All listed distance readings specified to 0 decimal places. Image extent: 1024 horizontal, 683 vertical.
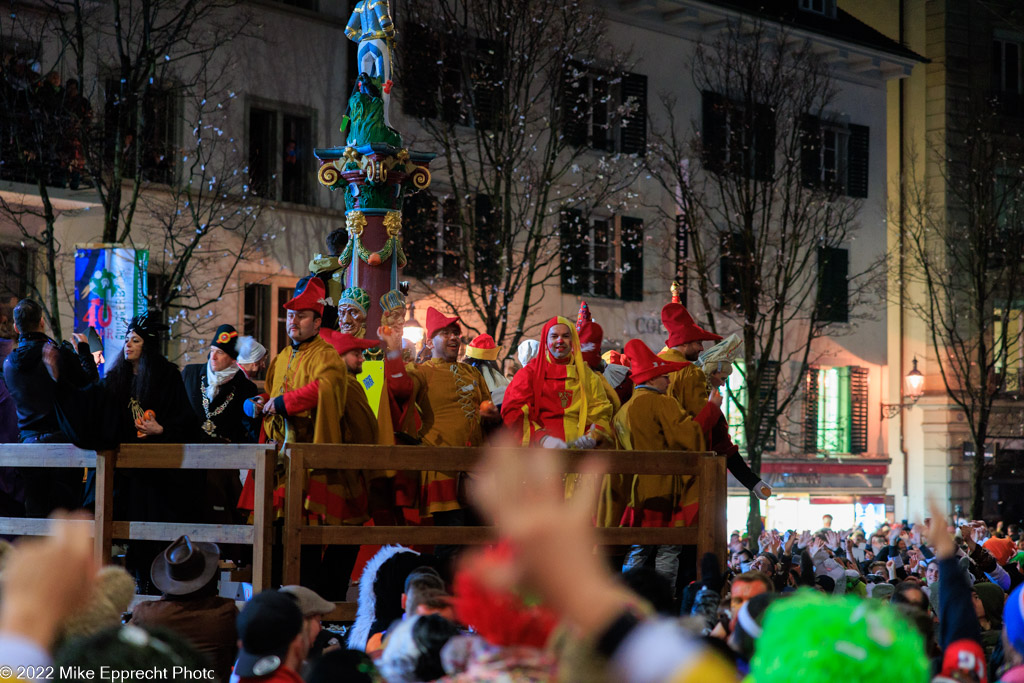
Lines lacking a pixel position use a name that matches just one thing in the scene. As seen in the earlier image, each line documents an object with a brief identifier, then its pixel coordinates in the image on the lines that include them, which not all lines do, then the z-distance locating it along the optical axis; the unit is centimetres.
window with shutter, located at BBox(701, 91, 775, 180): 2675
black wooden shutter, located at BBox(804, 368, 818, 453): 3111
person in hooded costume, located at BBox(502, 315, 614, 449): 1021
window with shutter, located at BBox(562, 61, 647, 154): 2453
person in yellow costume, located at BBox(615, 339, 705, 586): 991
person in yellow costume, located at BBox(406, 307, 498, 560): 1014
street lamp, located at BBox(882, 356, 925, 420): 3191
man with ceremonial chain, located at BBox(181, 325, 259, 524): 962
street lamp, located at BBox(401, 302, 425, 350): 2018
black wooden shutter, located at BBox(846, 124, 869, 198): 3152
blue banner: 1412
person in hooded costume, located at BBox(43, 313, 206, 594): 840
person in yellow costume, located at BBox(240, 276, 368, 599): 873
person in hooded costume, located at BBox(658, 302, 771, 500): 1075
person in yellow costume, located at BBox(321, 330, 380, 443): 924
